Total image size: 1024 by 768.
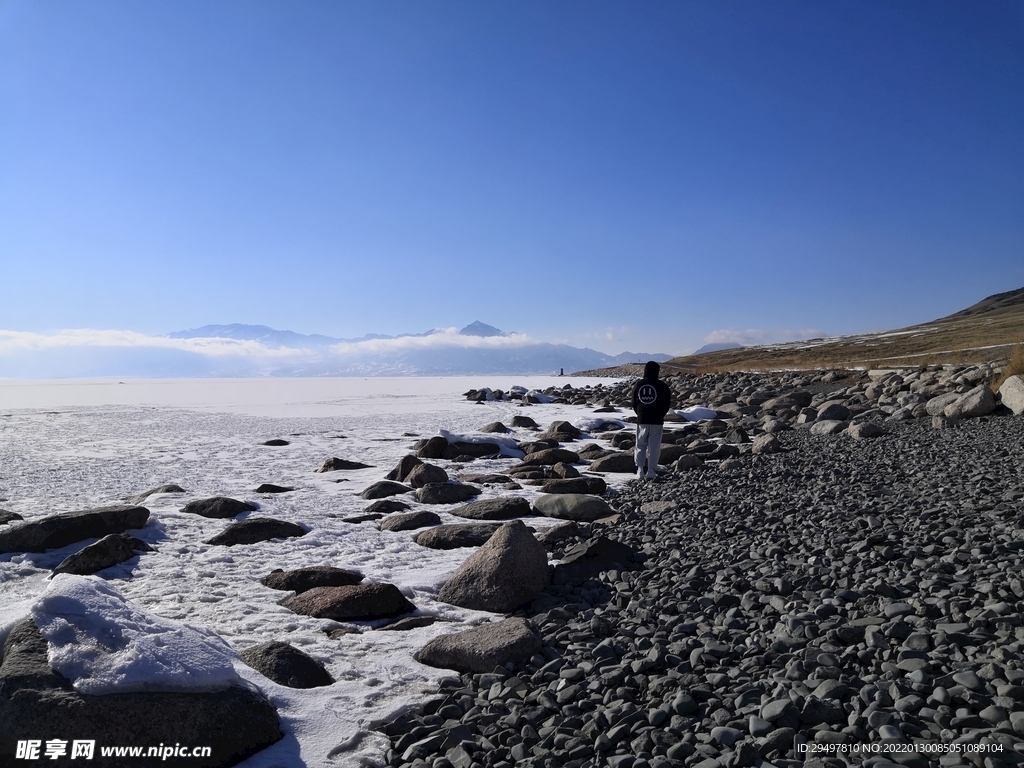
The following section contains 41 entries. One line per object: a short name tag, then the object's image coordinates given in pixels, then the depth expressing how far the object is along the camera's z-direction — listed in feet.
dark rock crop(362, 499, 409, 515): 31.86
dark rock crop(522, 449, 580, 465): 46.11
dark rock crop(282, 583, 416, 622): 18.72
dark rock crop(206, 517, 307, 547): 25.90
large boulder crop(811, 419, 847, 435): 49.93
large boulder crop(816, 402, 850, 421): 55.77
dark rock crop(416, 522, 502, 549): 26.30
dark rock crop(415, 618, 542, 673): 15.55
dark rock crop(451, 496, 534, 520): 30.42
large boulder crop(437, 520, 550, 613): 19.60
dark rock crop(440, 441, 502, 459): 50.16
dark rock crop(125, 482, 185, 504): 32.78
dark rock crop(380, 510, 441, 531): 28.96
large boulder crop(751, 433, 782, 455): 44.16
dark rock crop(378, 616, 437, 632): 18.10
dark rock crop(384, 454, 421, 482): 40.22
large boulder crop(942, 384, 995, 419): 45.50
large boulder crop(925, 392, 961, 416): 48.96
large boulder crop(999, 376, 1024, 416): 43.80
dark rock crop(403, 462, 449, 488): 37.63
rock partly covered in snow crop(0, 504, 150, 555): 23.66
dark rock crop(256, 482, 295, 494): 36.29
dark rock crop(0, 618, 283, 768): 10.68
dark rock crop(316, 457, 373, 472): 43.99
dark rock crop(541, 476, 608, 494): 36.28
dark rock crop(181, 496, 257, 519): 30.01
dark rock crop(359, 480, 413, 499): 35.63
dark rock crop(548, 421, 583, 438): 61.46
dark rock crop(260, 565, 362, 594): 20.93
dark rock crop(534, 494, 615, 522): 30.38
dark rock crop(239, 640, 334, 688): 14.51
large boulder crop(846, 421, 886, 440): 45.27
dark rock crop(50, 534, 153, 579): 21.73
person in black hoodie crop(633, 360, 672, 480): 39.32
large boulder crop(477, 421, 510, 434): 63.93
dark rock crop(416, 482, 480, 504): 34.63
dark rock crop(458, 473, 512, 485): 39.70
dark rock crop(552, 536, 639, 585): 21.20
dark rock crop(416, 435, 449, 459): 49.32
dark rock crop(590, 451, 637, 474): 43.47
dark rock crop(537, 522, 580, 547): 25.82
